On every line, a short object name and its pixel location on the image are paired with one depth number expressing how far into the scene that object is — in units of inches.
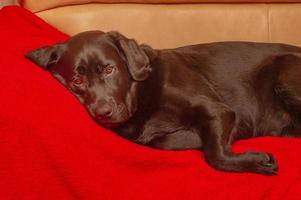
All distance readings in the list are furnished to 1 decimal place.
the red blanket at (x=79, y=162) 52.2
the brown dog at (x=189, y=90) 59.8
